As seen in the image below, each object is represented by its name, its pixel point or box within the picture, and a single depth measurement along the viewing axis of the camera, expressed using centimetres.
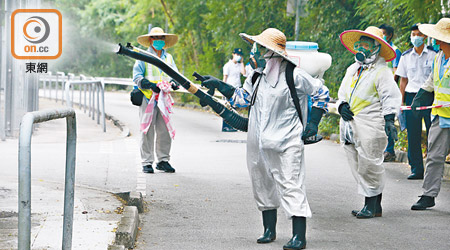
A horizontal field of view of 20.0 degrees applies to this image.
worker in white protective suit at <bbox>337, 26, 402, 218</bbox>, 1273
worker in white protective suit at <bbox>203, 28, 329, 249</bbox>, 1037
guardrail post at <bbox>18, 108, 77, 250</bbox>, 667
